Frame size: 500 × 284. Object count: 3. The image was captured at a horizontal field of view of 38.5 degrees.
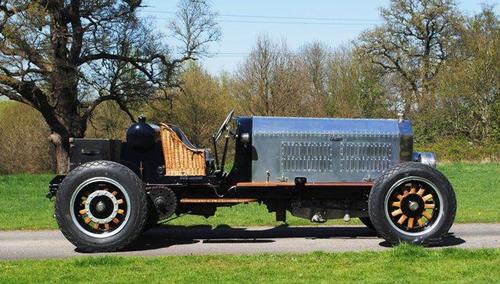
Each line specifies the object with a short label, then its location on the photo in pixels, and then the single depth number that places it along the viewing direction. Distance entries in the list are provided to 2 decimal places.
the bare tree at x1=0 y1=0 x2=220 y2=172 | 28.70
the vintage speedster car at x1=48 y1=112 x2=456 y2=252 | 9.28
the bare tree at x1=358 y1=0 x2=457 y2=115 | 47.00
